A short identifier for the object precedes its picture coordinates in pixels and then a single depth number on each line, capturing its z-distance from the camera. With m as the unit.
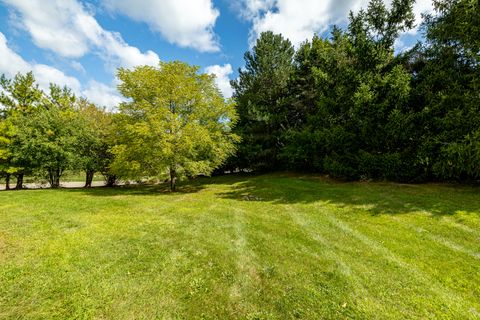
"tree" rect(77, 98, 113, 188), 16.95
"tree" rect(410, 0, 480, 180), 11.56
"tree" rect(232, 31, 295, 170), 22.22
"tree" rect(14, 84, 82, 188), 15.22
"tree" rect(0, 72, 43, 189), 15.12
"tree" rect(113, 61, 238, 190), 12.88
